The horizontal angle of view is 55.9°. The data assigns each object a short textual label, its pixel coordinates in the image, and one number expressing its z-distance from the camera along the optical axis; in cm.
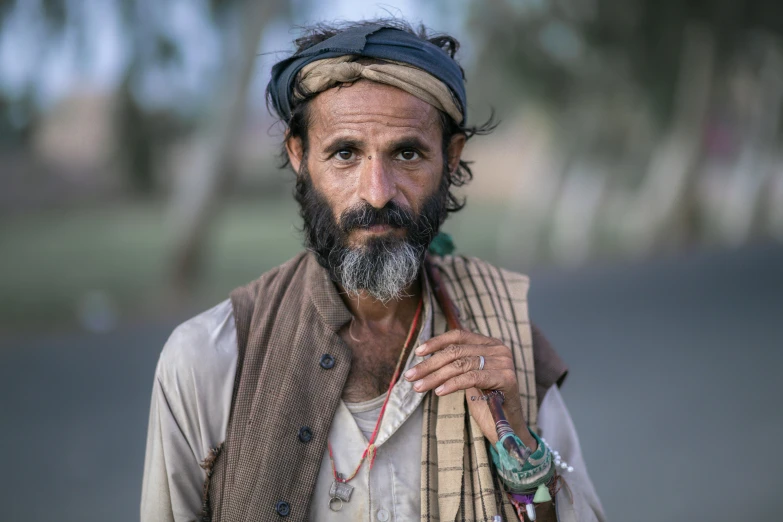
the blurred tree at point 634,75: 1298
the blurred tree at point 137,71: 741
